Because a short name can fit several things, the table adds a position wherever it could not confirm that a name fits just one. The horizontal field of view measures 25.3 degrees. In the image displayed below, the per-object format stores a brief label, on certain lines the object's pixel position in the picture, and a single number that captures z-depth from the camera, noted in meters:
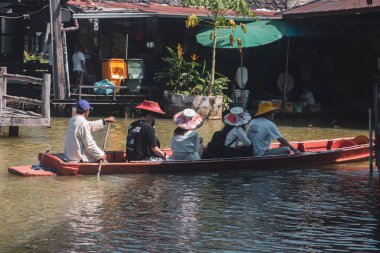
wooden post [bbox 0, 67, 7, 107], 19.13
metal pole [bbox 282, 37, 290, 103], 25.67
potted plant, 23.83
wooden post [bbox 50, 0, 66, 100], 23.36
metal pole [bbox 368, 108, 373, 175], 11.54
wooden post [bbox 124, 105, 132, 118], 24.67
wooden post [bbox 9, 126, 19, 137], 19.25
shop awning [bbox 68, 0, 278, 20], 24.28
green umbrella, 24.45
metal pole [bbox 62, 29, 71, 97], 23.70
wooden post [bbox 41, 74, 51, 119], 18.56
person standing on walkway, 25.59
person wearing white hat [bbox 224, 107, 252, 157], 14.41
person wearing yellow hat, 14.66
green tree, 23.89
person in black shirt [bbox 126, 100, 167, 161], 13.88
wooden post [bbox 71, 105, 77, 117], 23.52
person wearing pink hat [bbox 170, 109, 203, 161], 14.16
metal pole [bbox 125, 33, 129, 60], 25.61
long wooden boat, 13.59
